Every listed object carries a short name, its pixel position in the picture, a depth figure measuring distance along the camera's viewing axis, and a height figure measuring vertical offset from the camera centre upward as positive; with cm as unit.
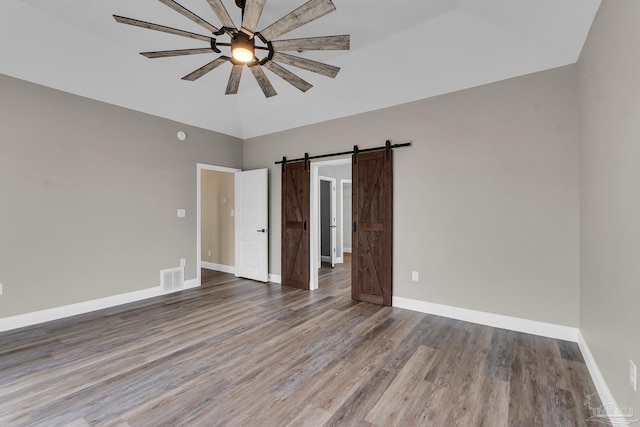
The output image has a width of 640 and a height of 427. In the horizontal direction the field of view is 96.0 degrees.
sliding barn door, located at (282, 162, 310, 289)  490 -16
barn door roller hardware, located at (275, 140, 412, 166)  394 +96
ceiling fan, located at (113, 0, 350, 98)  184 +128
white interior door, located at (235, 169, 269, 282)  530 -18
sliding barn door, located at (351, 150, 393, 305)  401 -17
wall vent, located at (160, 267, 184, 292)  455 -104
